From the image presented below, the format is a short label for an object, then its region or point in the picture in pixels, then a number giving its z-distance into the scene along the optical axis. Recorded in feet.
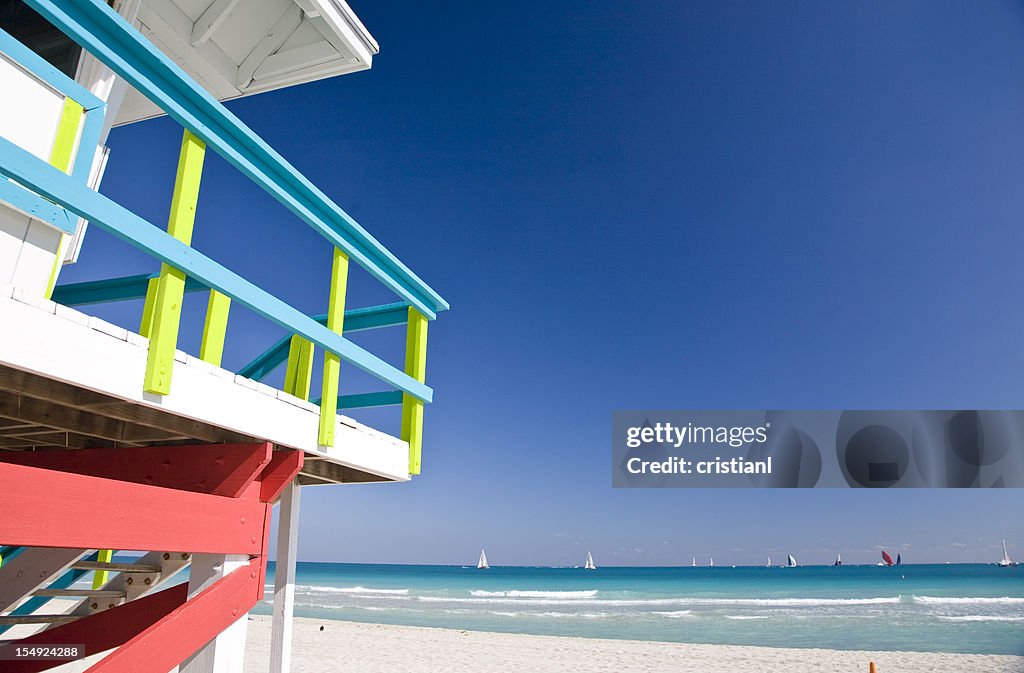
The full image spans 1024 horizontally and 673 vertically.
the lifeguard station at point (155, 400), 6.42
